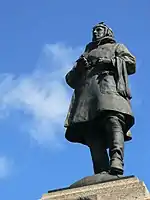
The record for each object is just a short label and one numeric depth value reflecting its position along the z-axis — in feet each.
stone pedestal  22.75
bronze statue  26.35
